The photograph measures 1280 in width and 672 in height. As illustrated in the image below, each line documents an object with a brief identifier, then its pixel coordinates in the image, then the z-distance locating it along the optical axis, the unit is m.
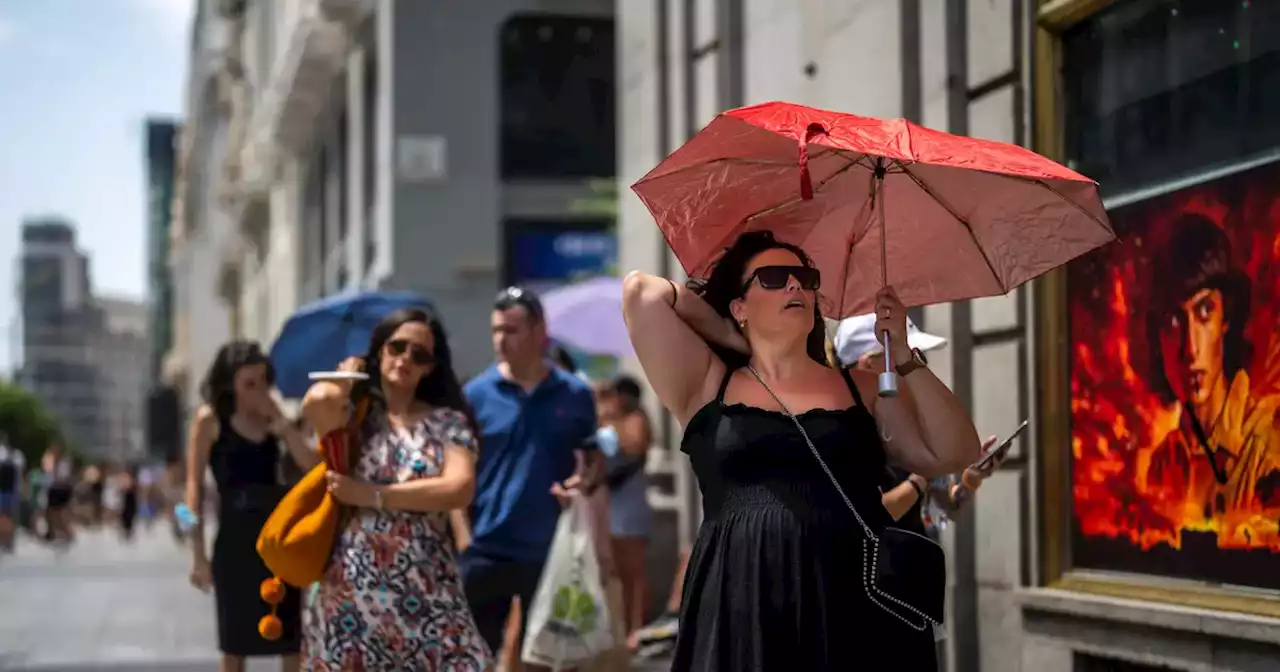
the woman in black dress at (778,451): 8.20
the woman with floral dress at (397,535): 11.05
